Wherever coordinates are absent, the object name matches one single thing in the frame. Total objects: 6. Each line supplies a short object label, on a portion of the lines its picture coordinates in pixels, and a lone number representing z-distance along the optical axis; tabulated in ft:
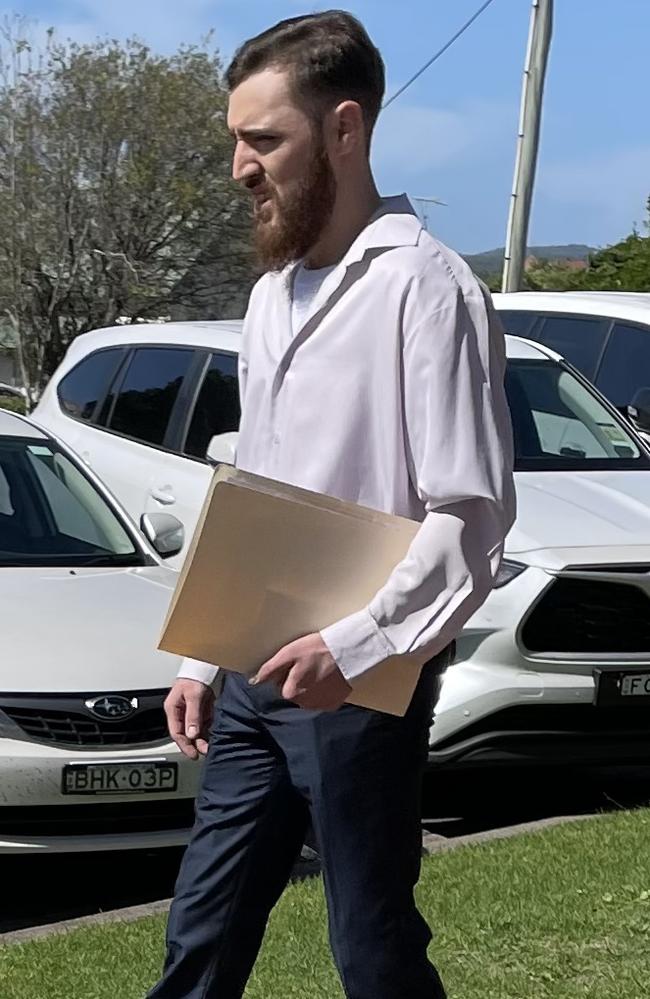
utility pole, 52.42
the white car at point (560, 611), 20.45
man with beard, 8.22
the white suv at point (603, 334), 31.55
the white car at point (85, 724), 16.96
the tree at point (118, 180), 135.54
